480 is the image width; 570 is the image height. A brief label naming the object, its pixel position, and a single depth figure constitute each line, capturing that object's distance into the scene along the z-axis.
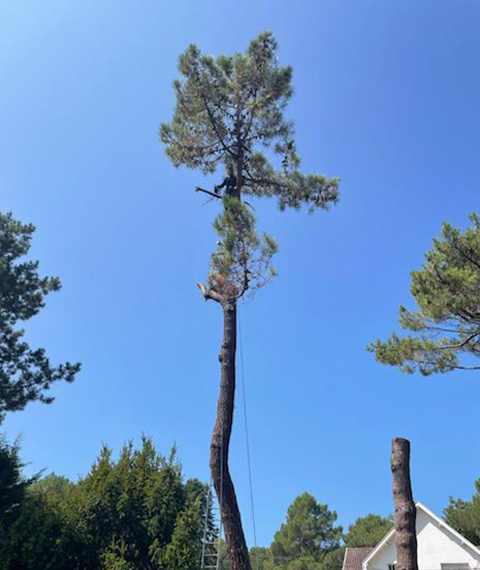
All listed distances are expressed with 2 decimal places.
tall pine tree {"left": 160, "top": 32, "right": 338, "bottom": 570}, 9.04
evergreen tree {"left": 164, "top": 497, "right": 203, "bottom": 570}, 6.56
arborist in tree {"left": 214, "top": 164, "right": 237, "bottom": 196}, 10.16
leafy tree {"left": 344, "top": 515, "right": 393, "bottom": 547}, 35.84
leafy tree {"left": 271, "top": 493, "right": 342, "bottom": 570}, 41.06
